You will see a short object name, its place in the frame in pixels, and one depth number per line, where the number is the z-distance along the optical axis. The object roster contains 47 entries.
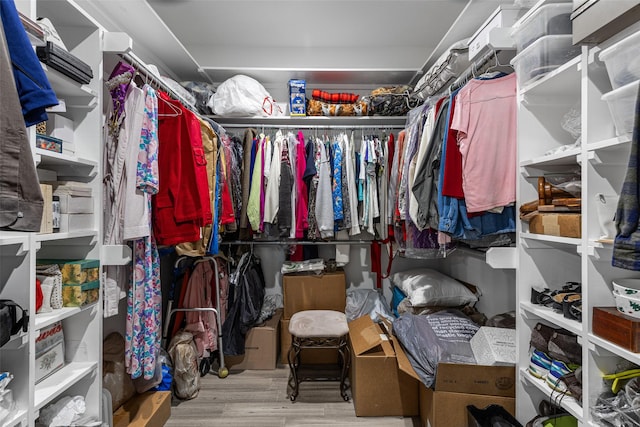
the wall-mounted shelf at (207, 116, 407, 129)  2.72
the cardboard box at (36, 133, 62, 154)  1.23
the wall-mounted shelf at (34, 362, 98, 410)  1.20
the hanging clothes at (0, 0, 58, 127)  0.89
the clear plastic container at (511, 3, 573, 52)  1.25
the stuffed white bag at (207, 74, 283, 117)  2.60
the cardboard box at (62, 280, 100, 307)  1.38
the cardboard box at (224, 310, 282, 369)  2.63
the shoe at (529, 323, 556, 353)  1.39
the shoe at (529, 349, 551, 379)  1.35
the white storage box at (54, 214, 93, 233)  1.35
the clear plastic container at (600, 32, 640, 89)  0.89
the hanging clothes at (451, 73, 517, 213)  1.50
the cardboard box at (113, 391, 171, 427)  1.75
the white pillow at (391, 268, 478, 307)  2.34
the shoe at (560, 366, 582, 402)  1.17
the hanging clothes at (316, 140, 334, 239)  2.54
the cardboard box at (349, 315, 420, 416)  2.04
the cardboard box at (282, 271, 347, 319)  2.76
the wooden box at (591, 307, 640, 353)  0.94
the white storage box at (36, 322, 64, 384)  1.30
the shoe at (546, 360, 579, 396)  1.25
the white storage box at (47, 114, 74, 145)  1.39
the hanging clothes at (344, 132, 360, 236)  2.59
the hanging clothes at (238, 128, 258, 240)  2.59
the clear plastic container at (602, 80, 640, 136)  0.90
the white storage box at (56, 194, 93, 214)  1.35
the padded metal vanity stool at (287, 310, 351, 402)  2.24
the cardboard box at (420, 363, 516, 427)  1.58
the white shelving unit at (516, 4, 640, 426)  1.09
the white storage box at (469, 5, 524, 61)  1.47
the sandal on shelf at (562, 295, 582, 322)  1.20
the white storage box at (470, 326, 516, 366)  1.59
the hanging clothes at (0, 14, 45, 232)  0.80
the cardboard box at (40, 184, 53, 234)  1.24
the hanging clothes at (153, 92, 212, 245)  1.68
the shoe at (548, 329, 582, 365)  1.25
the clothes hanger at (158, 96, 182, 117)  1.75
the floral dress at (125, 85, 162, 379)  1.55
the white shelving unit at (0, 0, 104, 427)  1.33
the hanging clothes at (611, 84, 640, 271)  0.84
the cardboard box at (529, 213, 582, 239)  1.18
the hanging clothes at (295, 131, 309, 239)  2.57
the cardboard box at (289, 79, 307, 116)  2.74
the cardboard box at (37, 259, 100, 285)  1.39
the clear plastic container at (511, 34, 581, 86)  1.26
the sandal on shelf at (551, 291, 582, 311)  1.25
